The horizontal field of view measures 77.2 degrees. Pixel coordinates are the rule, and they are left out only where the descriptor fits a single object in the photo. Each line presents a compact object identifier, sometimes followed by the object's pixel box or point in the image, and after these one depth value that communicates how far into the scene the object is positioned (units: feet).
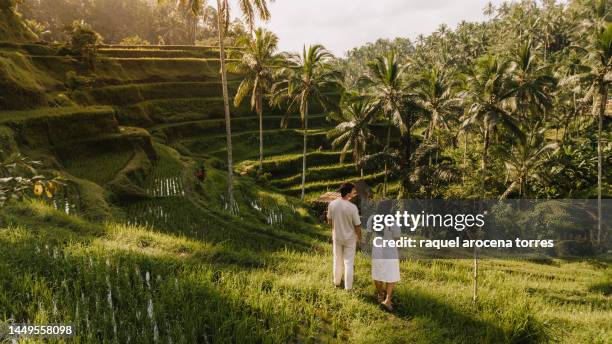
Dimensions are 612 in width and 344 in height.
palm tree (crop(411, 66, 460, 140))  90.58
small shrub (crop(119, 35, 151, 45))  185.63
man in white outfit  20.96
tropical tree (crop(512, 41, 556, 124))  98.17
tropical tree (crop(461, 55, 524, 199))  58.59
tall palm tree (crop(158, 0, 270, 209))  62.28
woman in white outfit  20.18
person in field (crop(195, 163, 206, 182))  80.12
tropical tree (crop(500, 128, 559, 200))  97.55
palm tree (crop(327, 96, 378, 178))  97.50
